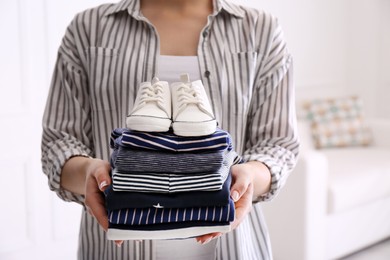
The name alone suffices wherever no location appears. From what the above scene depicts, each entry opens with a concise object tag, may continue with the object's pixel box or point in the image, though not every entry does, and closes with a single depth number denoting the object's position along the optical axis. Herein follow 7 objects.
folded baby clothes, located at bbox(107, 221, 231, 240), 0.81
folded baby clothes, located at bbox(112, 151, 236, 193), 0.79
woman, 1.12
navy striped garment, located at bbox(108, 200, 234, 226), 0.80
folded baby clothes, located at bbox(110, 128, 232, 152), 0.80
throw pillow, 3.93
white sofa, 3.00
